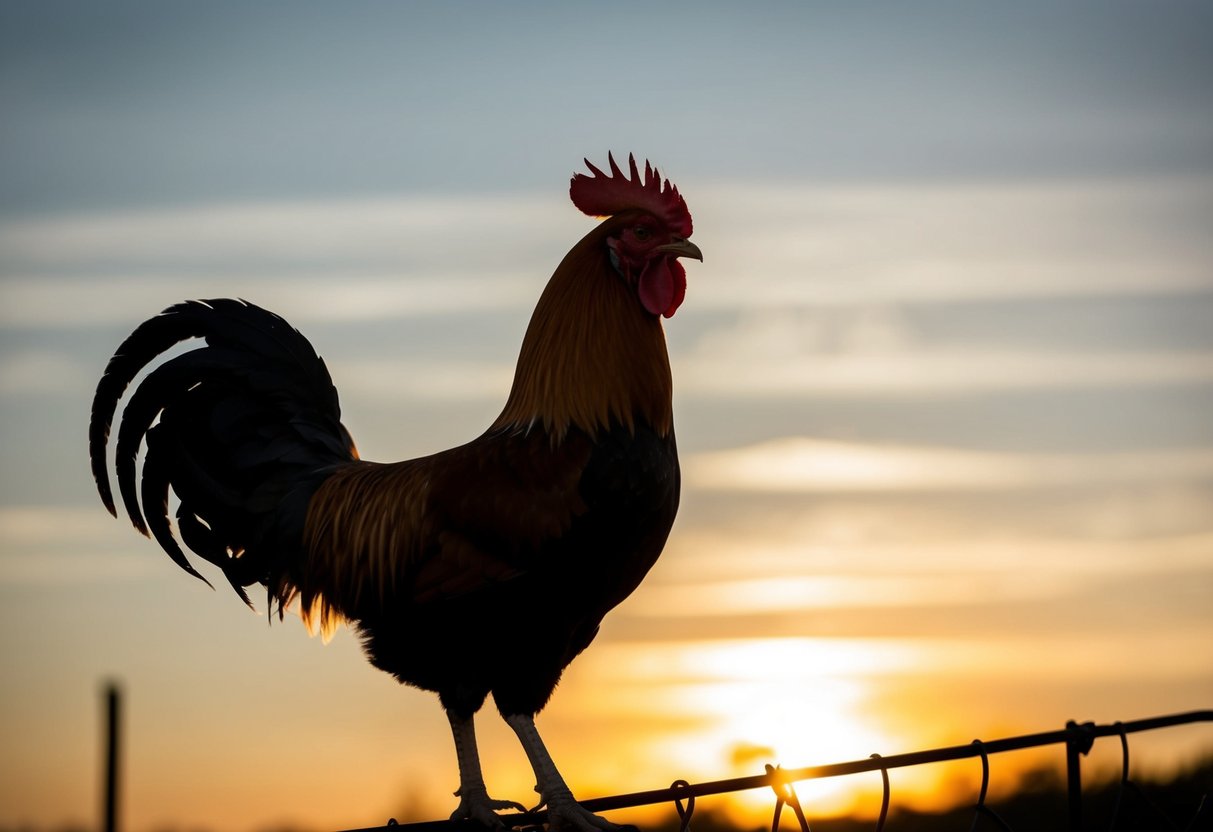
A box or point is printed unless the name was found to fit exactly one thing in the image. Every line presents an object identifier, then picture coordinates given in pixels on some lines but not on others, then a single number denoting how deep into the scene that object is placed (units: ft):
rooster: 14.08
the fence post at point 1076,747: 11.69
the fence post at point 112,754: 17.76
